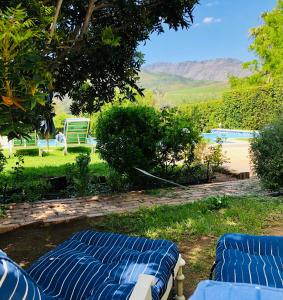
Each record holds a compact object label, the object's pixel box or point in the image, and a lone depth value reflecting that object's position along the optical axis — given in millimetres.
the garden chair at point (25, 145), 9213
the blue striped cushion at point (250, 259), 1850
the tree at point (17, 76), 1473
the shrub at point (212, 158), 6370
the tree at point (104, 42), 3032
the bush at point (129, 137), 5496
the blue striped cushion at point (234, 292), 1290
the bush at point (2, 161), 4849
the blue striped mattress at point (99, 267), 1685
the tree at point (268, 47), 22200
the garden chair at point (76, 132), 9255
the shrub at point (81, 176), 5306
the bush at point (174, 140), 5791
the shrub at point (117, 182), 5580
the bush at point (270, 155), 5101
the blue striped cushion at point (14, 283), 1126
